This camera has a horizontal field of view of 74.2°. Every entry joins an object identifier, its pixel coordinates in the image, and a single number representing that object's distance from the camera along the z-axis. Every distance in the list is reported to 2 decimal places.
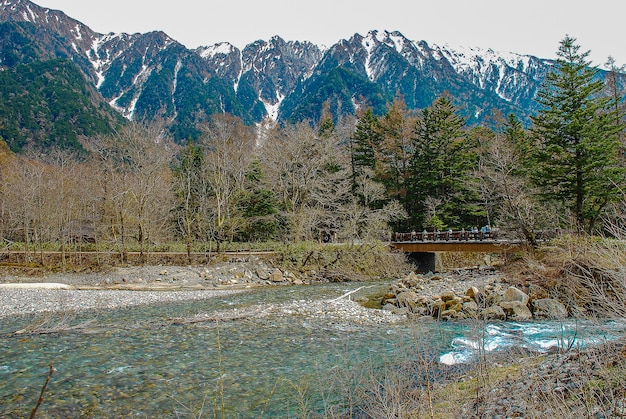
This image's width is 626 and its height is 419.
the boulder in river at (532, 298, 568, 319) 12.13
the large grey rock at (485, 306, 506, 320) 12.76
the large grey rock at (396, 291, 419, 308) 14.73
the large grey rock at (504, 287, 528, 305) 13.47
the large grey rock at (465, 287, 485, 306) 13.34
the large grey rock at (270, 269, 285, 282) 24.89
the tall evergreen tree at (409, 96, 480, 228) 35.25
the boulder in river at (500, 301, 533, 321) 12.70
